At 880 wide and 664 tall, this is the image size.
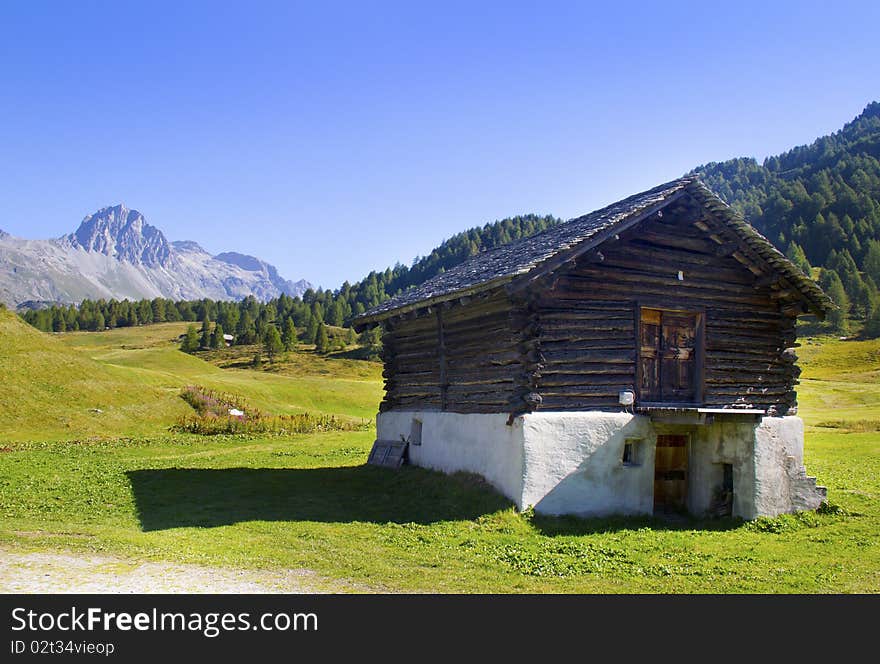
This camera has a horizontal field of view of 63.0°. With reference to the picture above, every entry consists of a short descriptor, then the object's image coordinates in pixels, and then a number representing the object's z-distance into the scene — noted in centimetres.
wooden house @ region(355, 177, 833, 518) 1706
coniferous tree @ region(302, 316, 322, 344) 14896
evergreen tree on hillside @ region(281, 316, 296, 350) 13475
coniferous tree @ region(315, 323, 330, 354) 13262
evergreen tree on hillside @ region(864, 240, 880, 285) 15612
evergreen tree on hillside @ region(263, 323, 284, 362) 12631
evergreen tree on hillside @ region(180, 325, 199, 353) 14400
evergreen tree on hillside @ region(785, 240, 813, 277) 15475
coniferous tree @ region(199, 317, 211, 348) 14838
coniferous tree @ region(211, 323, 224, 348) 14712
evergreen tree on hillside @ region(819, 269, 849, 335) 13588
